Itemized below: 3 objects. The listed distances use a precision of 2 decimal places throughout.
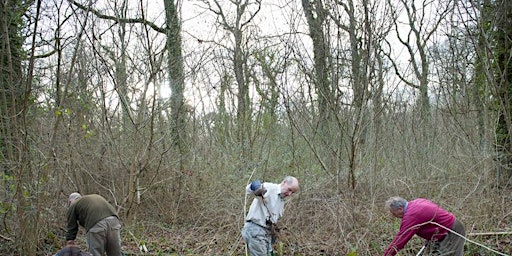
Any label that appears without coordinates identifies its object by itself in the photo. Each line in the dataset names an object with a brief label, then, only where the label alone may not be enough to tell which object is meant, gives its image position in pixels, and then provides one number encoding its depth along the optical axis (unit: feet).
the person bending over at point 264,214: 16.63
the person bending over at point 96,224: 18.48
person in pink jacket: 16.31
